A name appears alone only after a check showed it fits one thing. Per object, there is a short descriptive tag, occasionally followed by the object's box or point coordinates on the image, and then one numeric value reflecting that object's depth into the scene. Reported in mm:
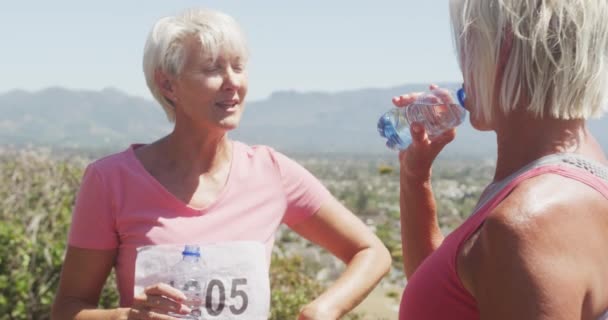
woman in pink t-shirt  2605
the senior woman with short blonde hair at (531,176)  1361
